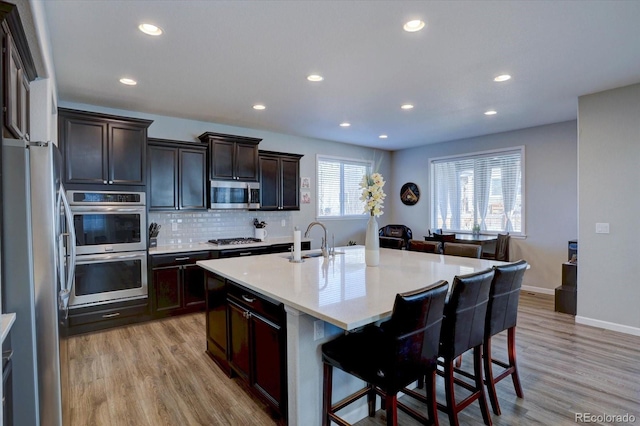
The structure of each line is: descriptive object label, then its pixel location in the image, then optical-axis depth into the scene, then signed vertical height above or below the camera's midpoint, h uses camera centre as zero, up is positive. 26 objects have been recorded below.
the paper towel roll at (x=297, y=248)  3.03 -0.34
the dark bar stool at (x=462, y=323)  1.97 -0.69
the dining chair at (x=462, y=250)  3.54 -0.44
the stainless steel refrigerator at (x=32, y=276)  1.49 -0.29
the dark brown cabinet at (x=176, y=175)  4.36 +0.48
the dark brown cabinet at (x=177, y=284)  4.16 -0.92
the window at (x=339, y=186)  6.64 +0.49
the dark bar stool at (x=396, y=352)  1.63 -0.76
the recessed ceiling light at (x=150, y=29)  2.40 +1.31
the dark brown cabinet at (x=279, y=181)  5.41 +0.48
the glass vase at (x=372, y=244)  2.81 -0.29
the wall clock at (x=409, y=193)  7.26 +0.34
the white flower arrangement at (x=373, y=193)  2.76 +0.13
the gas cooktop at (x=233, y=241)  4.89 -0.46
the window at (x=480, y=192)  5.80 +0.32
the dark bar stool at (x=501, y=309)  2.26 -0.69
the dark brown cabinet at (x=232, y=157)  4.75 +0.78
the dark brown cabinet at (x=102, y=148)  3.65 +0.72
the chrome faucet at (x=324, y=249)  3.29 -0.39
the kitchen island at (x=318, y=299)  1.74 -0.49
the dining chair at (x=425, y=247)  3.82 -0.43
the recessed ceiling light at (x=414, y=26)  2.35 +1.29
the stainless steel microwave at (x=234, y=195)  4.82 +0.23
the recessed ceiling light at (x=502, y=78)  3.32 +1.31
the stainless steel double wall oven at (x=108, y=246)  3.70 -0.40
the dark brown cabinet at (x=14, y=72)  1.51 +0.73
